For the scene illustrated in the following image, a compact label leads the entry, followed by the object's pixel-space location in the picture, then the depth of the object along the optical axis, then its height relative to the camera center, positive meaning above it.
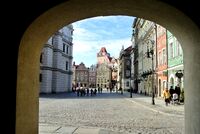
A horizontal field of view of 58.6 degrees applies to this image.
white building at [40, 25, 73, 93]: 31.72 +2.76
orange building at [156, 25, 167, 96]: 20.89 +2.18
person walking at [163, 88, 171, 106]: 14.25 -1.54
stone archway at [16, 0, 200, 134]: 3.56 +0.84
